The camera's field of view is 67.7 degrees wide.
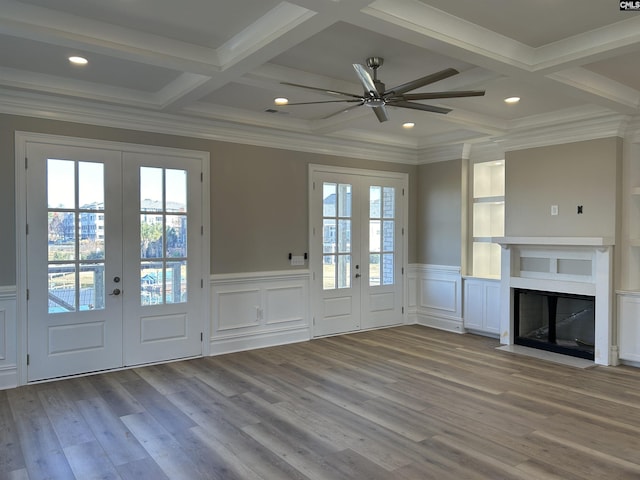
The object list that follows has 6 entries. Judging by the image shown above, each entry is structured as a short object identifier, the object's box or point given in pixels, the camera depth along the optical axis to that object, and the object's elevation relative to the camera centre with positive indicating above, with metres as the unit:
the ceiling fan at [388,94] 3.22 +1.04
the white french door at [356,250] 6.33 -0.21
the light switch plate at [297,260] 6.08 -0.32
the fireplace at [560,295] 5.11 -0.72
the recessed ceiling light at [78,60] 3.79 +1.42
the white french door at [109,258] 4.48 -0.23
